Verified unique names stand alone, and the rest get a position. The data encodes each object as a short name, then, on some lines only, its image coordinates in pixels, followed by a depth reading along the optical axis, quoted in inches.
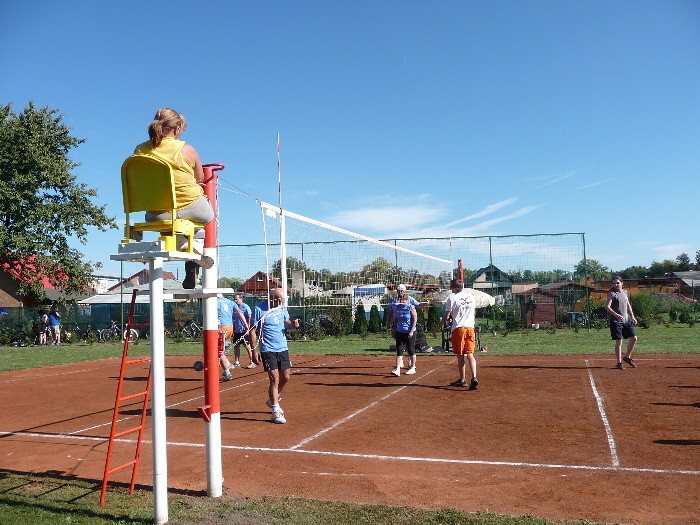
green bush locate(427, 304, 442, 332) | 1032.2
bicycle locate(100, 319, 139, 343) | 1154.0
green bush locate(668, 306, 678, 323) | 1117.1
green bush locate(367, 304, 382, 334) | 1040.8
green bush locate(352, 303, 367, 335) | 1052.5
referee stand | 175.0
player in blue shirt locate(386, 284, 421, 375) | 503.5
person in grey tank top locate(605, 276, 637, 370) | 510.9
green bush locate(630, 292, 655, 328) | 1071.0
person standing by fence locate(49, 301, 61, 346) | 1159.5
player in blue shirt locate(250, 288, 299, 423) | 327.6
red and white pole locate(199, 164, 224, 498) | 202.5
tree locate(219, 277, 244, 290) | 1014.1
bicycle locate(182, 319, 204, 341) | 1106.1
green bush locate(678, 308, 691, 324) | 1077.2
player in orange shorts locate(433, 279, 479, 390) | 414.6
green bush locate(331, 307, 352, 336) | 1061.8
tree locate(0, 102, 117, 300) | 1250.0
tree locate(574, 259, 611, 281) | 1029.8
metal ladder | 189.0
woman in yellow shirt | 174.9
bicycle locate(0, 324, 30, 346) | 1170.6
